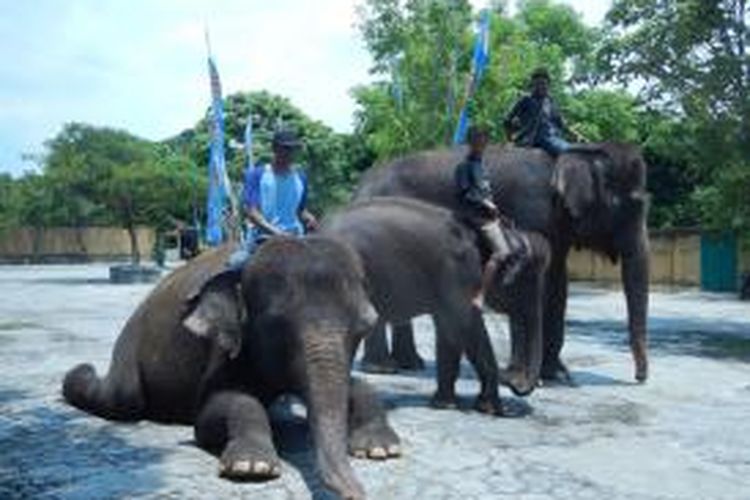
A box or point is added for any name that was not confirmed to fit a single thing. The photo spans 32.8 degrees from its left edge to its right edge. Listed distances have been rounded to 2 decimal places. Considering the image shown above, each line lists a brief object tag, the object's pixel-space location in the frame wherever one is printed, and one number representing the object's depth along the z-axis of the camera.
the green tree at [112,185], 38.47
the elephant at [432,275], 9.60
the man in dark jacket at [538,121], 12.30
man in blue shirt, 8.47
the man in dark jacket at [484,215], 10.03
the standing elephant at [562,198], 11.88
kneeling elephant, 7.02
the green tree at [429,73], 29.45
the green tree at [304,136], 48.91
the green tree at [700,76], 17.12
